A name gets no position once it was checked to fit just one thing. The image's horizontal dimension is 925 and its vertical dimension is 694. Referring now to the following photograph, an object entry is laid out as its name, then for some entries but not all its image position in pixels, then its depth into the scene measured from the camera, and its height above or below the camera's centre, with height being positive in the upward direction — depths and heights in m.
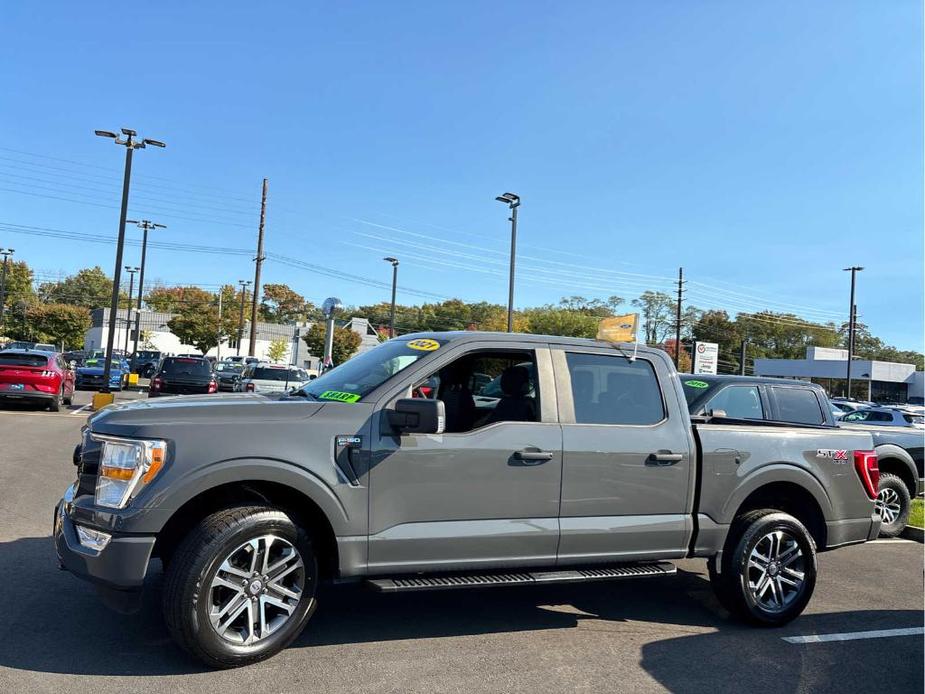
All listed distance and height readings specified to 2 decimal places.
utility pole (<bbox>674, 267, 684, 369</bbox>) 54.78 +8.17
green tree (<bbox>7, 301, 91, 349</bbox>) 63.47 +1.99
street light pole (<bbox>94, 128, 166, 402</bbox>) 21.83 +4.29
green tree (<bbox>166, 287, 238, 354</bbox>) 58.84 +2.49
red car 17.48 -0.80
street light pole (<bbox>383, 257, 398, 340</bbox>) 35.97 +5.07
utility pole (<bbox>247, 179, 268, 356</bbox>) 37.41 +5.40
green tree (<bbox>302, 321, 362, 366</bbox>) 58.56 +1.91
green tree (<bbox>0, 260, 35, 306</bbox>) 83.06 +7.08
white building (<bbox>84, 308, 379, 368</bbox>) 70.44 +2.01
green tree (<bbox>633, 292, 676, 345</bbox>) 73.75 +8.19
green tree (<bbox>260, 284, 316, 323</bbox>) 111.62 +9.12
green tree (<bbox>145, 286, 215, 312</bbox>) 90.00 +7.85
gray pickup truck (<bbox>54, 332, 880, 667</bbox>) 3.81 -0.69
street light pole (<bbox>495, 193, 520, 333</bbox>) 27.36 +6.22
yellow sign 5.41 +0.43
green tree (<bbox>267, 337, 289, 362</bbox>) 70.88 +1.13
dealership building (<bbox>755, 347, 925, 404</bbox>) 62.81 +2.45
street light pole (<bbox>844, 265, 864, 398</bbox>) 49.62 +6.36
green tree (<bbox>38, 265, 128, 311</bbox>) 112.01 +9.22
